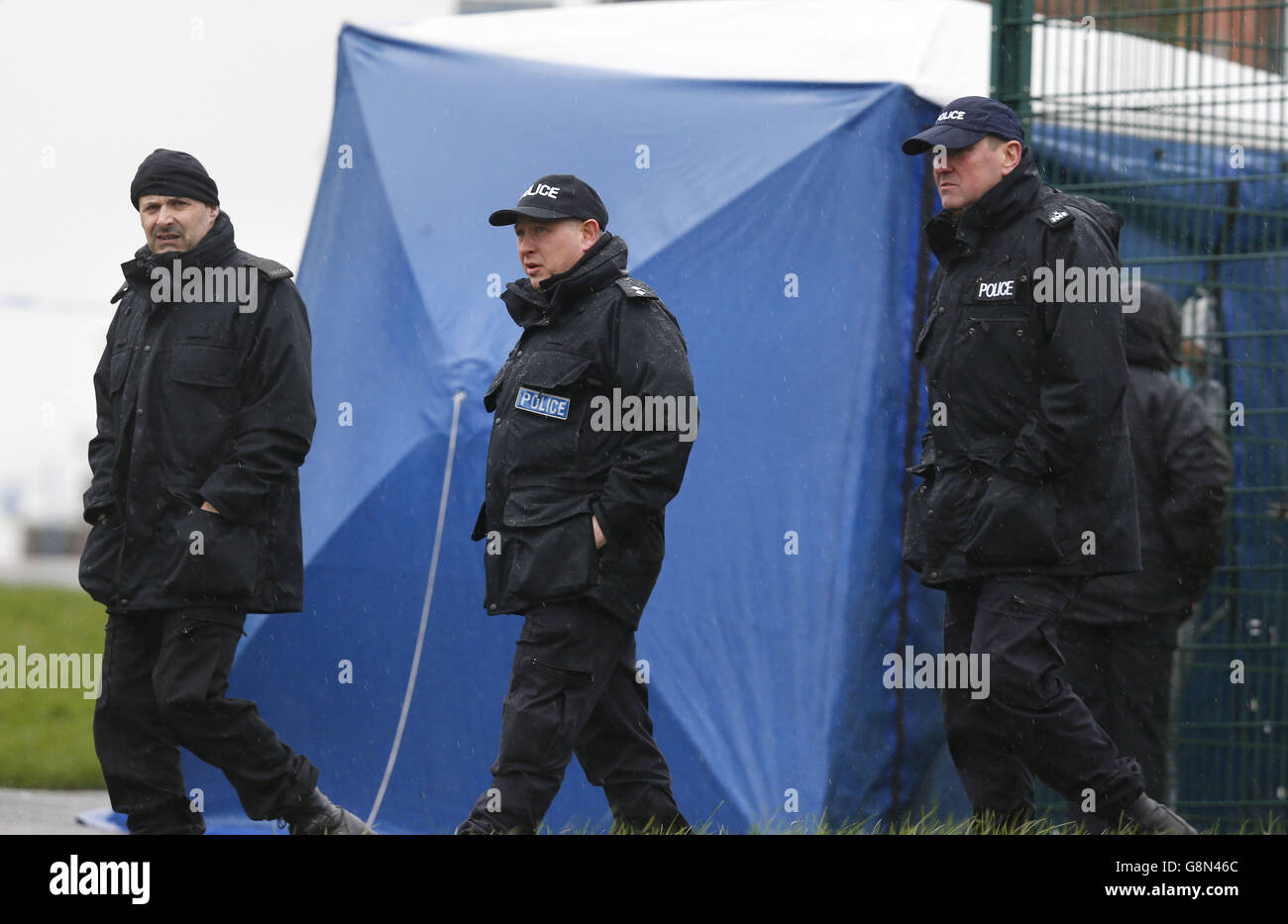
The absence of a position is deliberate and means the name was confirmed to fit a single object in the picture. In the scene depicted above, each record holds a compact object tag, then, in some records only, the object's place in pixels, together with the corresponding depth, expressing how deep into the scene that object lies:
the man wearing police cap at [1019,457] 9.93
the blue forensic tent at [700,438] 13.34
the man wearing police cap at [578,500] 10.12
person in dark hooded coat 12.80
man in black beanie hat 10.68
